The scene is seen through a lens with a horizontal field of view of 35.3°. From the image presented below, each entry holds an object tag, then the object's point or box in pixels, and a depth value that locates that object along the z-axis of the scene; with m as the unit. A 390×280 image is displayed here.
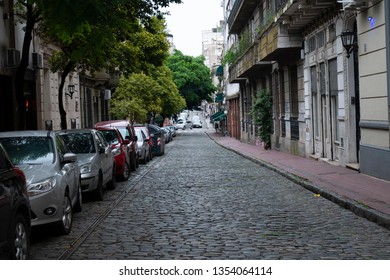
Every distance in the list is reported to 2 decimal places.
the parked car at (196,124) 119.35
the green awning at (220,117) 70.19
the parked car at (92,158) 12.91
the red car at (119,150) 17.45
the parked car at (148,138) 27.26
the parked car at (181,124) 107.56
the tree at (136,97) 42.94
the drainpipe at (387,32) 13.27
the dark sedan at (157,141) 31.51
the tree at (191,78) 80.19
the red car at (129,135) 21.18
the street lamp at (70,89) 28.85
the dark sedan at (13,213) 5.95
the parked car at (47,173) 8.66
